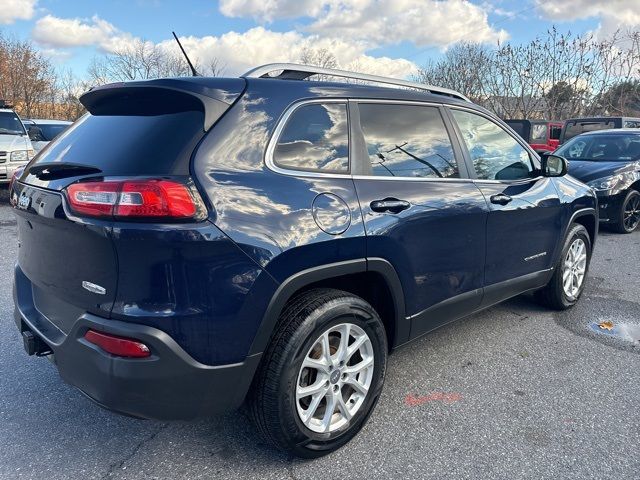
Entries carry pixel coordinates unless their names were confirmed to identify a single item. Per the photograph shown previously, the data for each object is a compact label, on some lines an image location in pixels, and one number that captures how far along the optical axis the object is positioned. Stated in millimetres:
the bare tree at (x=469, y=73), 30328
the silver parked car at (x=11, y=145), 9654
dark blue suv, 1984
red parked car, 18812
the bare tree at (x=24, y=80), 27500
